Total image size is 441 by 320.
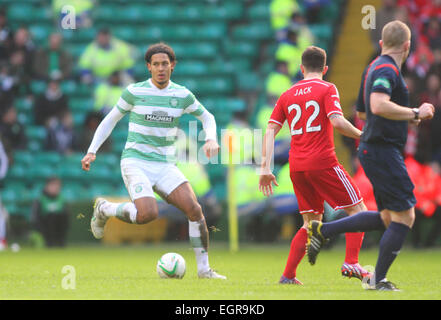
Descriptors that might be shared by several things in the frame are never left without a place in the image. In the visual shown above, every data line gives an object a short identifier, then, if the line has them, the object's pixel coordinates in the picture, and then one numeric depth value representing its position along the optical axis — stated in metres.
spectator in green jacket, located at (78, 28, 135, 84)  34.69
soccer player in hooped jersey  17.06
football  16.83
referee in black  13.20
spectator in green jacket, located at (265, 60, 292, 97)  31.50
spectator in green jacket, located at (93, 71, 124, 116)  33.50
